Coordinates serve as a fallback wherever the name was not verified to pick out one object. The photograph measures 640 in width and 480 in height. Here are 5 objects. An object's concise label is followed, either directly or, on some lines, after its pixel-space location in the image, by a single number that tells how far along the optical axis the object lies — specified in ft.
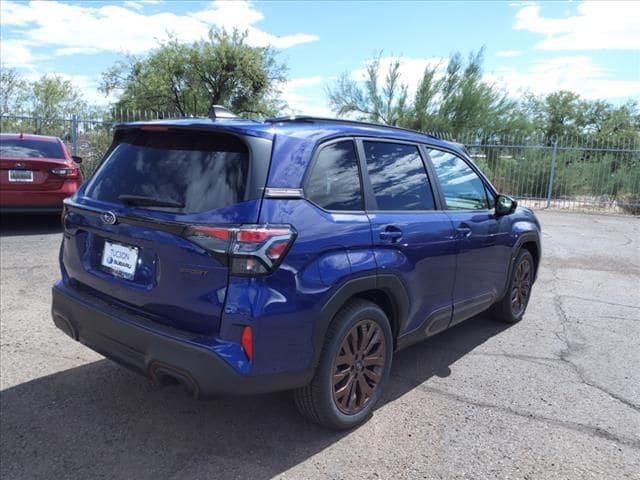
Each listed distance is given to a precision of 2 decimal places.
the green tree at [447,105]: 75.31
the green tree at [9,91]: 107.86
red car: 25.99
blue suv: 8.05
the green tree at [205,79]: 80.89
